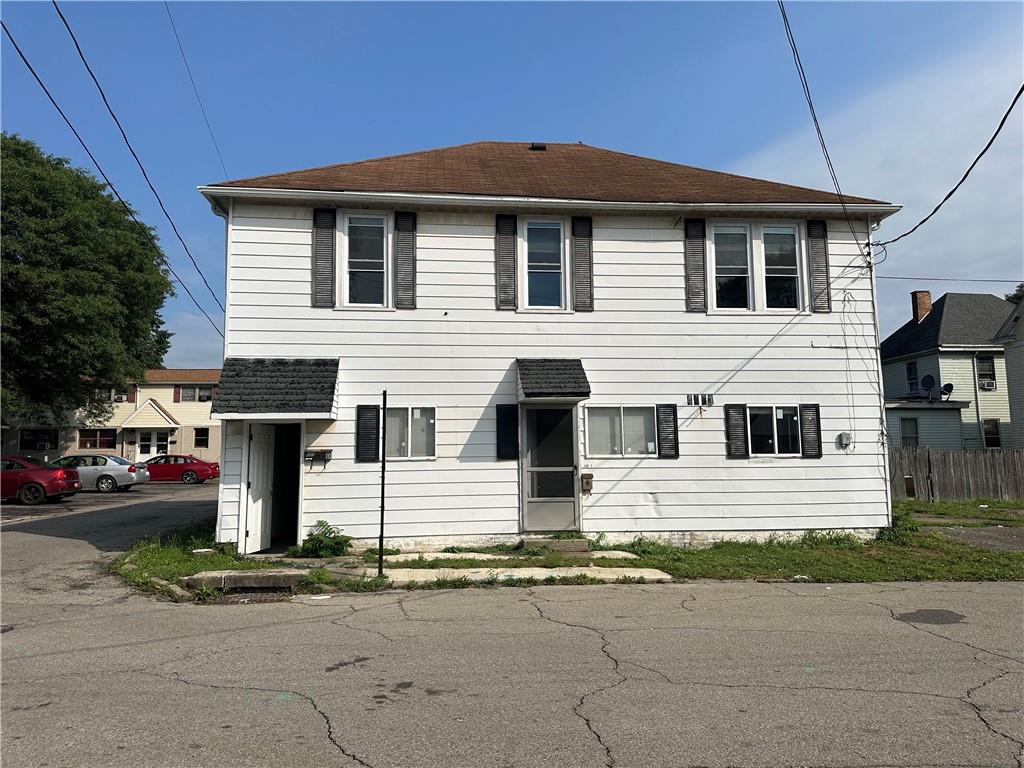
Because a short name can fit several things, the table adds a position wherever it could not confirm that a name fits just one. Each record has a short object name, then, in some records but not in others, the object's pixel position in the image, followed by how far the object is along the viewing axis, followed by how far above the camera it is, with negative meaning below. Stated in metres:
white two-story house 11.89 +1.63
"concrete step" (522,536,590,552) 11.53 -1.62
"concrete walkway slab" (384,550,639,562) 11.02 -1.75
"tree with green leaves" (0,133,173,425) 24.38 +6.25
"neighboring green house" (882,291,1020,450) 28.53 +2.87
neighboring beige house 36.81 +1.27
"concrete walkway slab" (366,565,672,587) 9.74 -1.81
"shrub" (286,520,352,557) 11.21 -1.56
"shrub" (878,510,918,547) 12.52 -1.64
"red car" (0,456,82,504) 21.36 -0.84
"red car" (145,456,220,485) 32.75 -0.88
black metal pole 9.41 -0.26
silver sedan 26.44 -0.75
